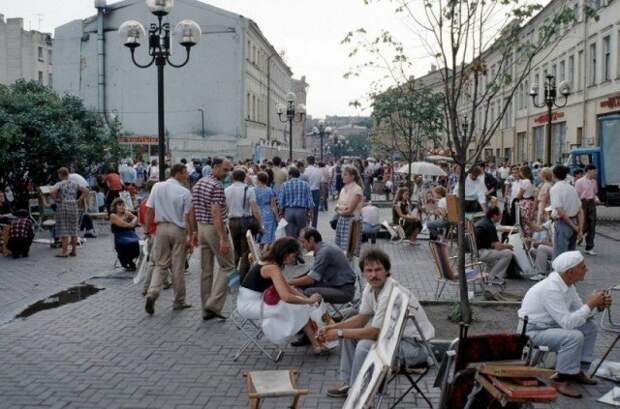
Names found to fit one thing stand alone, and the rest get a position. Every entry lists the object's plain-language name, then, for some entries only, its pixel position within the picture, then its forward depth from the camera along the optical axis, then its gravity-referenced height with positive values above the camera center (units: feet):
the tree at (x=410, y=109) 65.21 +6.47
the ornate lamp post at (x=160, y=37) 39.86 +8.29
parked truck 77.36 +1.24
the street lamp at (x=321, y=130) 136.98 +8.06
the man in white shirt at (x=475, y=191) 45.88 -1.40
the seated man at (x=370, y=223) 49.08 -3.79
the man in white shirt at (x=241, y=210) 34.40 -2.03
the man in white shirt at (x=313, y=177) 62.95 -0.72
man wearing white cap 19.21 -4.07
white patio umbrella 69.46 +0.09
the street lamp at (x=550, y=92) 74.27 +9.01
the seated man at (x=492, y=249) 35.12 -4.06
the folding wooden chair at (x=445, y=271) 29.22 -4.39
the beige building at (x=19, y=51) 187.93 +32.12
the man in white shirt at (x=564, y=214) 35.12 -2.22
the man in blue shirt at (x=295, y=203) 39.93 -1.95
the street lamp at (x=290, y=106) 89.51 +8.22
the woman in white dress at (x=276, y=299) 21.40 -4.07
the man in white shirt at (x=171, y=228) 29.12 -2.54
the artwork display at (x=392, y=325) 15.07 -3.54
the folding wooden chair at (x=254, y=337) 22.40 -5.92
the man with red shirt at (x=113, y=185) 64.95 -1.57
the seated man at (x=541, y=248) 37.99 -4.35
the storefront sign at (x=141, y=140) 119.14 +4.96
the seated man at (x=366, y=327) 17.47 -4.08
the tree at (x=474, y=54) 24.97 +4.39
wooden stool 15.51 -4.98
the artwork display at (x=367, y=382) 14.08 -4.63
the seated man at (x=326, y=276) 24.08 -3.74
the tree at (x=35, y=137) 63.05 +2.87
